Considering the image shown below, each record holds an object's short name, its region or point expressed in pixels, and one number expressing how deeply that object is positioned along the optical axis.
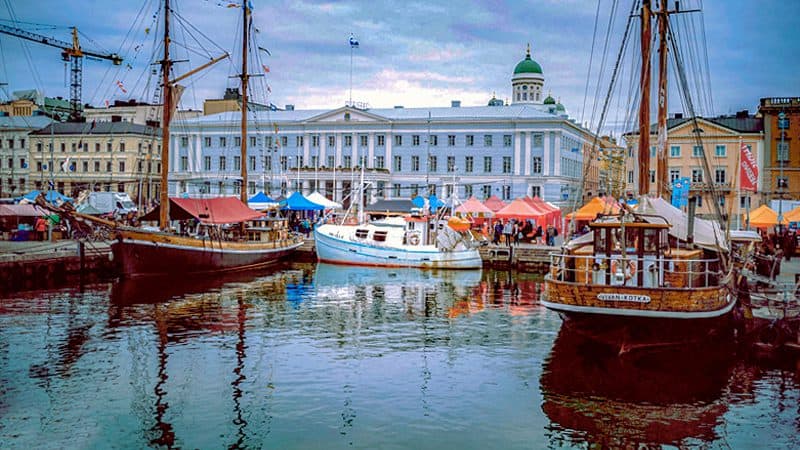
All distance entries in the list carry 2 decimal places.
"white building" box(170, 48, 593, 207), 97.81
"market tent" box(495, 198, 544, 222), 58.06
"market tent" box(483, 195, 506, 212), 69.12
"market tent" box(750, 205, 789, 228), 47.03
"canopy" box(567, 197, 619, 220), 49.34
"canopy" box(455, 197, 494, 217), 64.59
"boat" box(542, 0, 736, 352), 21.16
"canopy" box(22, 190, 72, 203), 56.00
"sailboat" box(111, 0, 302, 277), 42.44
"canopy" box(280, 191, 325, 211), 64.09
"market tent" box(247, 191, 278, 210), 66.00
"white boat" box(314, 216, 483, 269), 52.03
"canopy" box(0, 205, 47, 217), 57.47
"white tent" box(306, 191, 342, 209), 66.29
